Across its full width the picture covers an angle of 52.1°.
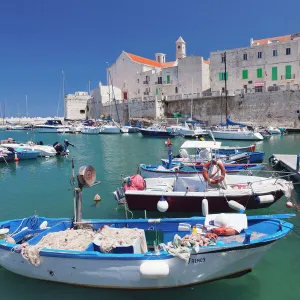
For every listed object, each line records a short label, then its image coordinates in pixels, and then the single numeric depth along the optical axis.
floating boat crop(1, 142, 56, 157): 26.75
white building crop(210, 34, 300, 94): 44.53
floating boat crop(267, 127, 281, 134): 41.28
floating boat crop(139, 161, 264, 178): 13.62
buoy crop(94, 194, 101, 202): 12.90
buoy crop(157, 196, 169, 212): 9.62
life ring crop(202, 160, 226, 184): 10.07
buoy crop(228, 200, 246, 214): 9.10
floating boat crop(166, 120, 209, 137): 41.50
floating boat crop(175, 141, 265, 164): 13.92
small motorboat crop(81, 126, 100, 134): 54.19
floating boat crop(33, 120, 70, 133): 60.00
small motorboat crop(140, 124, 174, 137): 43.45
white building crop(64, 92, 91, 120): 71.50
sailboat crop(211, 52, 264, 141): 36.06
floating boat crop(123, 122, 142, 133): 52.24
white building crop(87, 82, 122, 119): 65.37
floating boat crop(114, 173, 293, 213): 9.96
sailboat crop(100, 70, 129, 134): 52.18
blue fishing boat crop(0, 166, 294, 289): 5.82
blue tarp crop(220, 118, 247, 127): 39.88
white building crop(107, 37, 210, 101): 53.31
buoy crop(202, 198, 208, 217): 9.06
